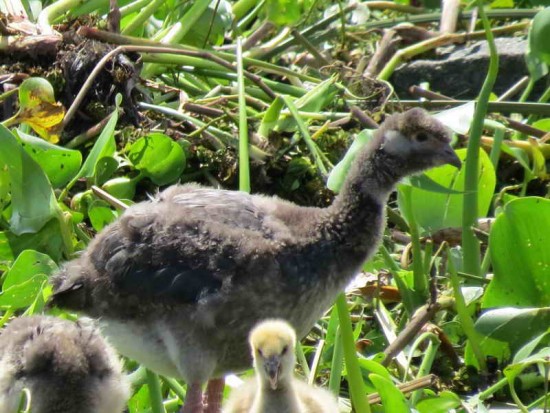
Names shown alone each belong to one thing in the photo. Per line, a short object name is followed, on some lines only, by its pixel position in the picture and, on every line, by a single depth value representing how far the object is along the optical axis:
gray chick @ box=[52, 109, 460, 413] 9.53
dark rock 14.59
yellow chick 8.66
